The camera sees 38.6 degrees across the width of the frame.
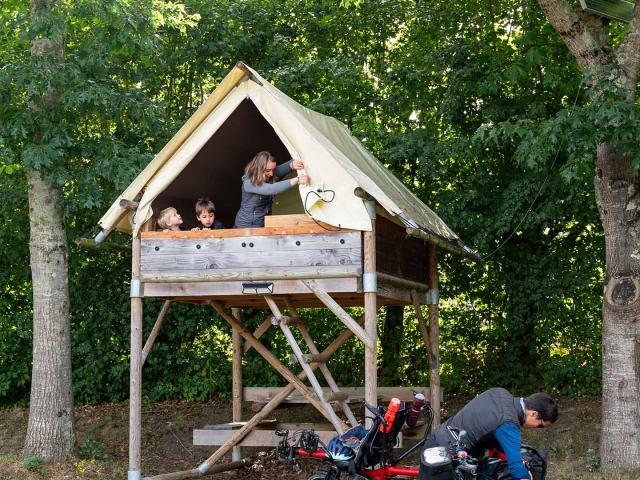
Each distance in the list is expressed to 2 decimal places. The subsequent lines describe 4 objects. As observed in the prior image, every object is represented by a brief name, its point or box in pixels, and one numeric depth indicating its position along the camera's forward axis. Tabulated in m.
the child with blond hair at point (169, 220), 10.95
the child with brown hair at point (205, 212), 11.25
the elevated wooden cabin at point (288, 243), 9.80
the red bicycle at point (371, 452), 7.98
